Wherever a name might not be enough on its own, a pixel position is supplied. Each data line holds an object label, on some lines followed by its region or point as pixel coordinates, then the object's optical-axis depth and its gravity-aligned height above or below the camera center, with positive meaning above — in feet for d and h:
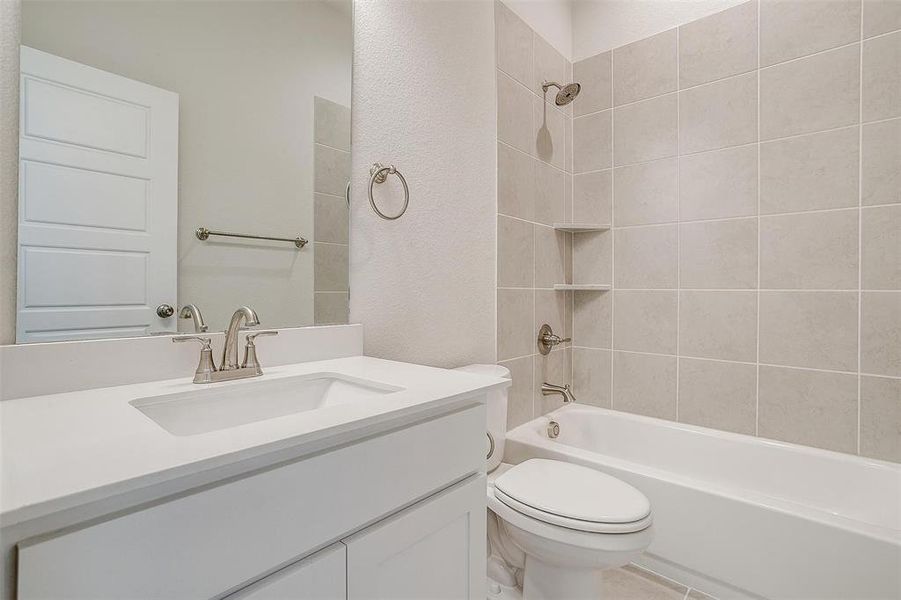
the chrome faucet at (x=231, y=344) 3.17 -0.34
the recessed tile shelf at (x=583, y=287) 6.94 +0.26
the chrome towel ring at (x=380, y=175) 4.52 +1.35
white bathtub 3.92 -2.23
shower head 6.39 +3.20
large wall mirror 2.77 +1.06
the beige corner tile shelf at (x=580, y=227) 6.95 +1.25
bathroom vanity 1.43 -0.82
